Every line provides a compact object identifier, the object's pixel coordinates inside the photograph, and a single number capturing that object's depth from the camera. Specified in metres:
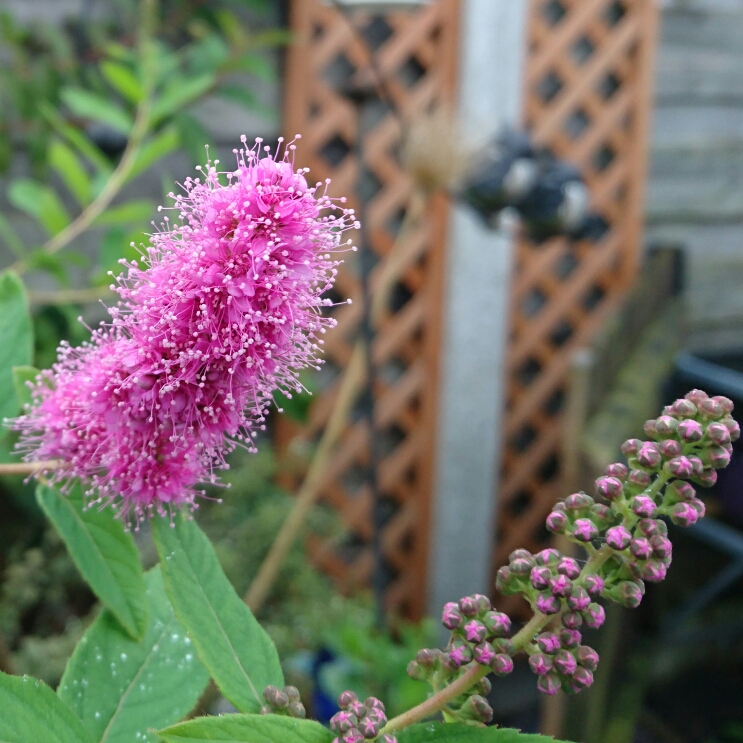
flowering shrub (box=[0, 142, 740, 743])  0.28
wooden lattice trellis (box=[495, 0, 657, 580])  2.01
